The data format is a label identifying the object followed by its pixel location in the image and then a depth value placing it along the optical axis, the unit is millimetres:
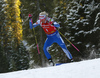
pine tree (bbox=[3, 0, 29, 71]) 54937
